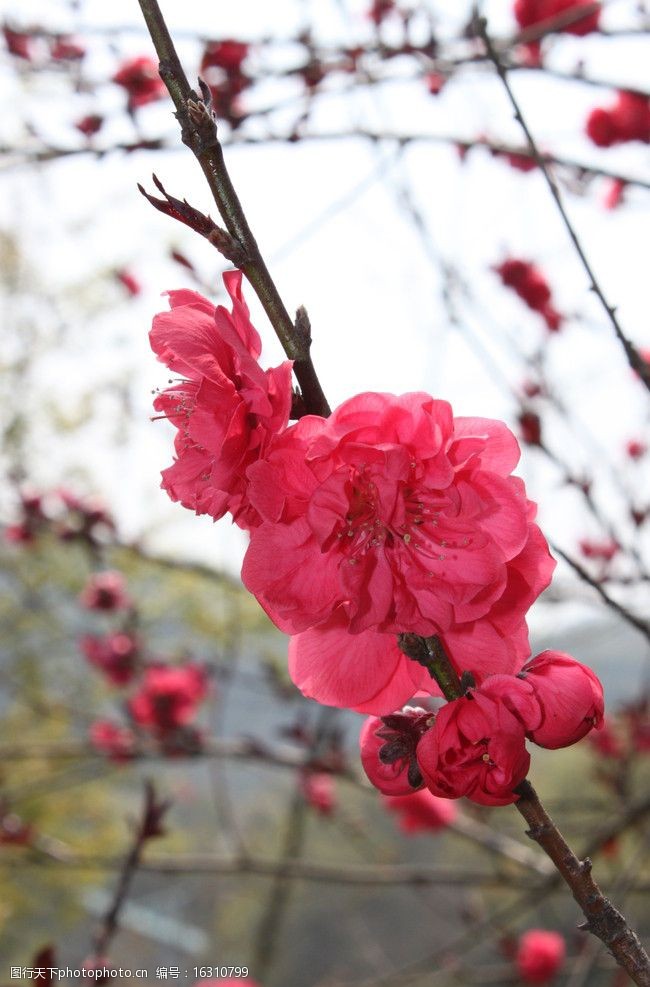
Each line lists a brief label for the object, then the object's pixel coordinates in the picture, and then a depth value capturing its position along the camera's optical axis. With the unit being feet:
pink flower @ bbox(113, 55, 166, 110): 4.30
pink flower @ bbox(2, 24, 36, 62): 4.80
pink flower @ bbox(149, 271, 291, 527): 0.78
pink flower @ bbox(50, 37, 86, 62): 4.70
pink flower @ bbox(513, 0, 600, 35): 4.59
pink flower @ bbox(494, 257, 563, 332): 5.98
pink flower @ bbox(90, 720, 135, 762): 5.52
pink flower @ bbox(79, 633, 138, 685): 7.41
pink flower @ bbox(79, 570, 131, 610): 7.45
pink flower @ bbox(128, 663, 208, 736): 6.26
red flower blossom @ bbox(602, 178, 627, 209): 4.95
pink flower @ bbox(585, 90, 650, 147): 4.78
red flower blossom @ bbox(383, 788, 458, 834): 6.14
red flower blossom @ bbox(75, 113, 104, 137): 4.05
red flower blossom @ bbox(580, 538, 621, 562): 6.91
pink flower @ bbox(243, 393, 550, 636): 0.77
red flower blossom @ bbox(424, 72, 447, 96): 3.97
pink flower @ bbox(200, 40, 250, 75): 4.35
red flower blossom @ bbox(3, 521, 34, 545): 7.49
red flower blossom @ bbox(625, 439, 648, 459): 6.64
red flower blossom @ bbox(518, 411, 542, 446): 1.69
